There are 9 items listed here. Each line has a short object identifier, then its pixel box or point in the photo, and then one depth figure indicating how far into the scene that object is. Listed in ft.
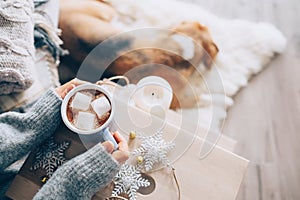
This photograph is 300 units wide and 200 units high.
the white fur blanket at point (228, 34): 4.49
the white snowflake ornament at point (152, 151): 2.72
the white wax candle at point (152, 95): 3.01
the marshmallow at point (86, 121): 2.44
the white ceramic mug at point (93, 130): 2.42
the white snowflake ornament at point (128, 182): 2.60
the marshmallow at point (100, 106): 2.45
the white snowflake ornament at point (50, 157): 2.64
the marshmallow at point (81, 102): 2.47
